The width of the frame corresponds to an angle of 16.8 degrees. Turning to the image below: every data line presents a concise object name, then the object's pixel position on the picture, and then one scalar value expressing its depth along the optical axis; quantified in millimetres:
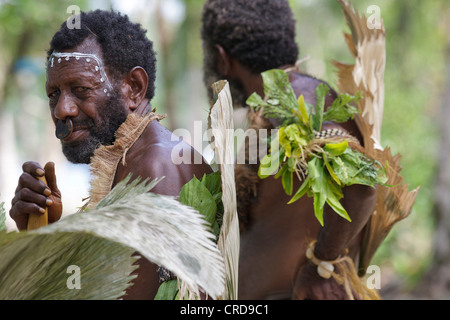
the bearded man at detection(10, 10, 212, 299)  2335
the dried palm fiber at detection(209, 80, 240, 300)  2260
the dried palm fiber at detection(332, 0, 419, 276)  2778
